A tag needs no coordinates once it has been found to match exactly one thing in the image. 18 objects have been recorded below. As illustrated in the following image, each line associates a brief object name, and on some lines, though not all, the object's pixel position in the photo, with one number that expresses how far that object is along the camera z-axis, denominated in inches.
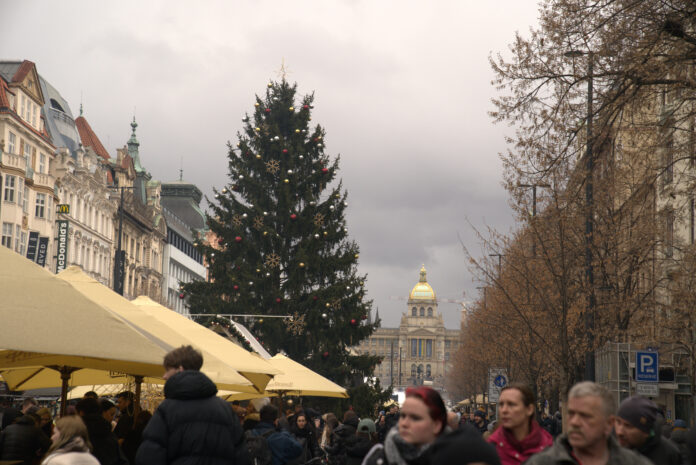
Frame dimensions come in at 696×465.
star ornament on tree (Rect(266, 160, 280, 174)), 1629.1
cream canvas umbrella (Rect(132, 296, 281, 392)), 596.4
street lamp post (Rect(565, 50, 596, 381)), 985.5
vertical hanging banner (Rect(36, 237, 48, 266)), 2357.3
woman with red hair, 199.8
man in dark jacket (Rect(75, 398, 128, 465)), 367.2
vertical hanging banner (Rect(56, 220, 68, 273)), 2534.4
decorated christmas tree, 1565.0
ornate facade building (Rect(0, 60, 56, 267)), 2343.8
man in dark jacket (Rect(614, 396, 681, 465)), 266.1
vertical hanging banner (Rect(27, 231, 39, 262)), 2336.4
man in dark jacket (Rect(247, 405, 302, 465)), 500.1
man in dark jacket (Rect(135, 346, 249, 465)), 289.4
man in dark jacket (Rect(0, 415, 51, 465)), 362.0
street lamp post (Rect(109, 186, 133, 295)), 2373.8
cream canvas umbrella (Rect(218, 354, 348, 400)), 863.7
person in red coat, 263.7
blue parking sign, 775.7
